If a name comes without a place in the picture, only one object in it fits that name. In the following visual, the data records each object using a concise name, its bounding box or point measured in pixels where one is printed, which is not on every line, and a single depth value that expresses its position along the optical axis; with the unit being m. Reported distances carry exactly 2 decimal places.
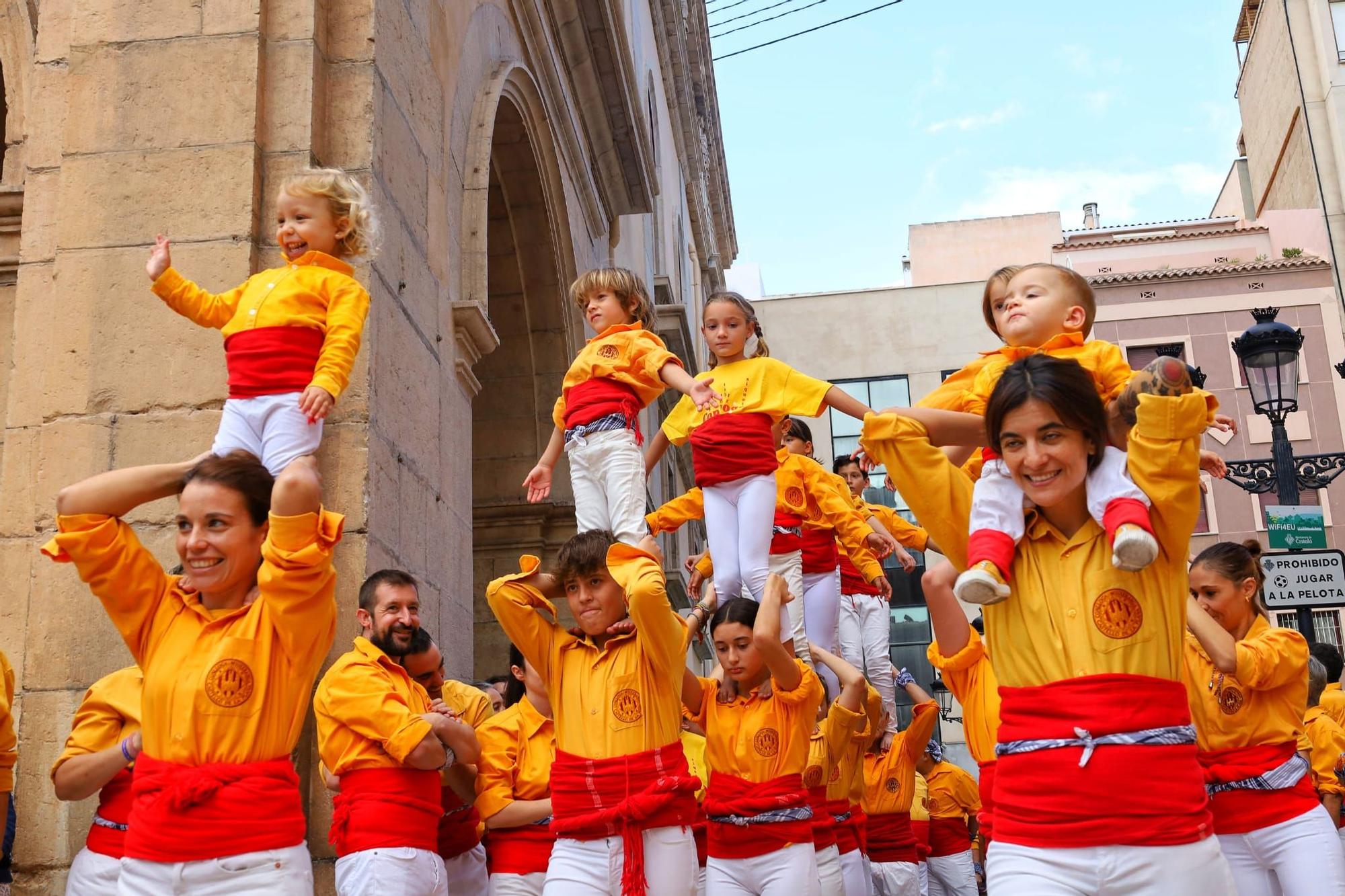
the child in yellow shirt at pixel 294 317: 5.20
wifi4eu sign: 9.84
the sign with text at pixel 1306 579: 9.51
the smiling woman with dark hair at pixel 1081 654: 3.14
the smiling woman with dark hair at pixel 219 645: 3.55
